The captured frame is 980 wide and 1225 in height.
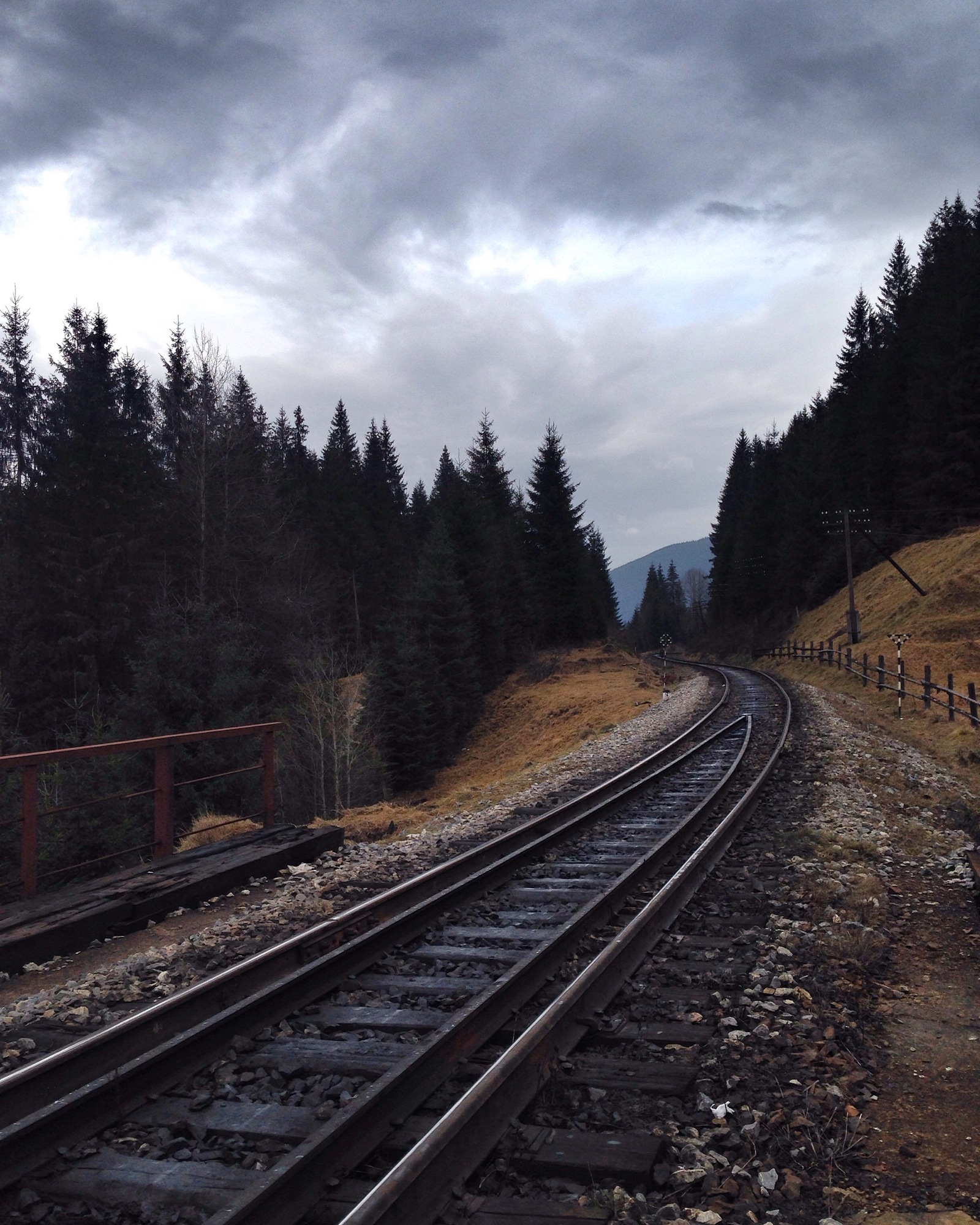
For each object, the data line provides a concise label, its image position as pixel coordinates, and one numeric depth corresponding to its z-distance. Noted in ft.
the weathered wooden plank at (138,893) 20.12
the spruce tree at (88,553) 99.25
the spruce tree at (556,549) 160.45
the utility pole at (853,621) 132.36
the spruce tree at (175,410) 113.60
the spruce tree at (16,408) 143.02
